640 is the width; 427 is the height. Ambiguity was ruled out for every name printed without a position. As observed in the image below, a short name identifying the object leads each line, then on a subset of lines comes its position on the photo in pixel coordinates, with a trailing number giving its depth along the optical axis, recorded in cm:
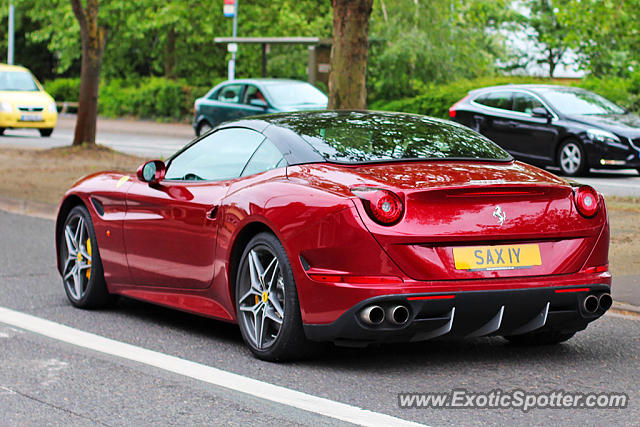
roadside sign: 3984
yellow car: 2903
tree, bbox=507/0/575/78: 5950
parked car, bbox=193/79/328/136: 2416
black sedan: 1811
